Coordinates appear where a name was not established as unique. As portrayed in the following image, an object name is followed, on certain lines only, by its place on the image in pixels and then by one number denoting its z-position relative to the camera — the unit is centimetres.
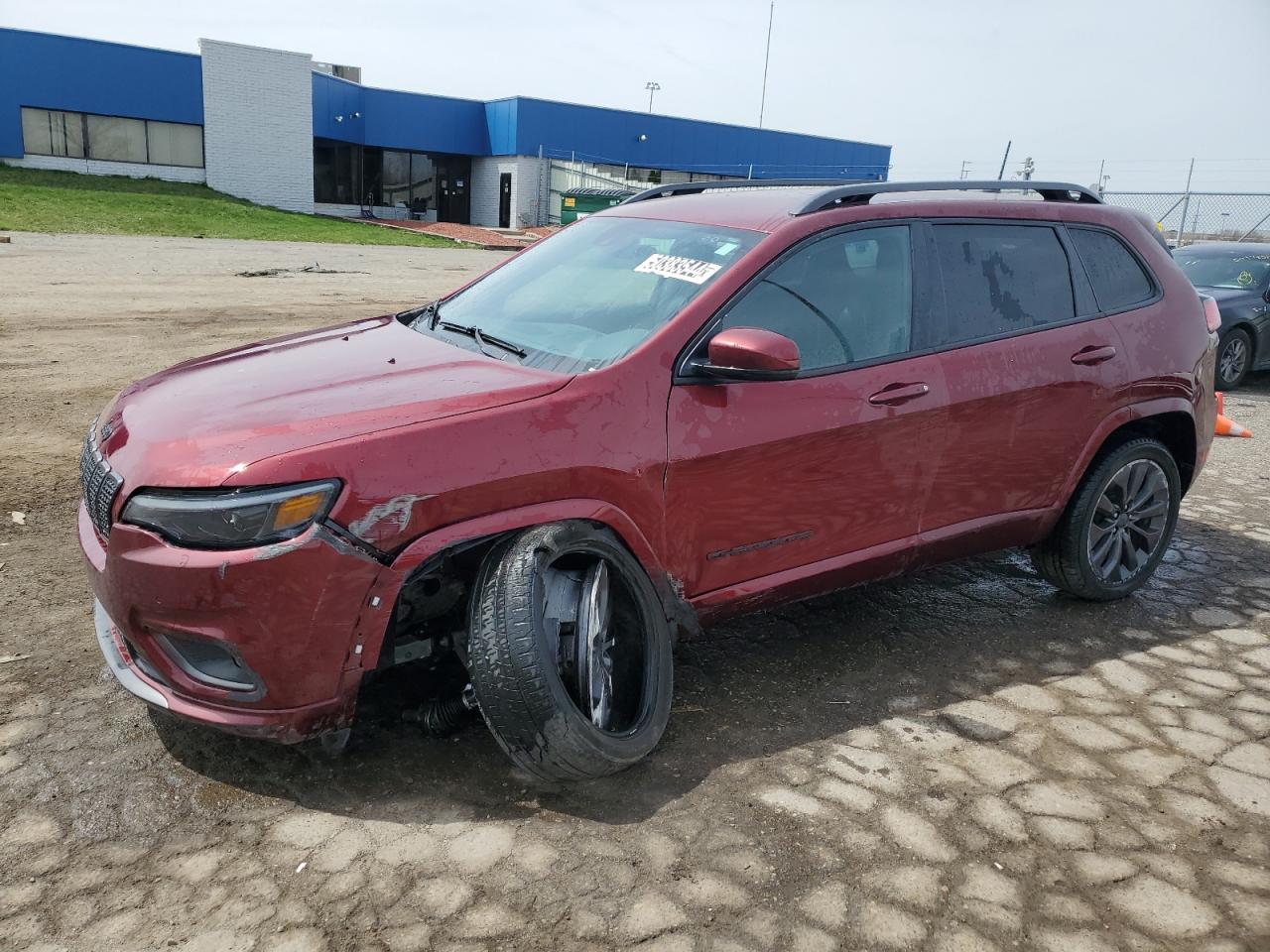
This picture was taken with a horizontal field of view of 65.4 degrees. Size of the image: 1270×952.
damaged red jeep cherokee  264
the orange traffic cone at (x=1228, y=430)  798
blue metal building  3572
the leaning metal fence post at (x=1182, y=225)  2342
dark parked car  1087
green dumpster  3441
